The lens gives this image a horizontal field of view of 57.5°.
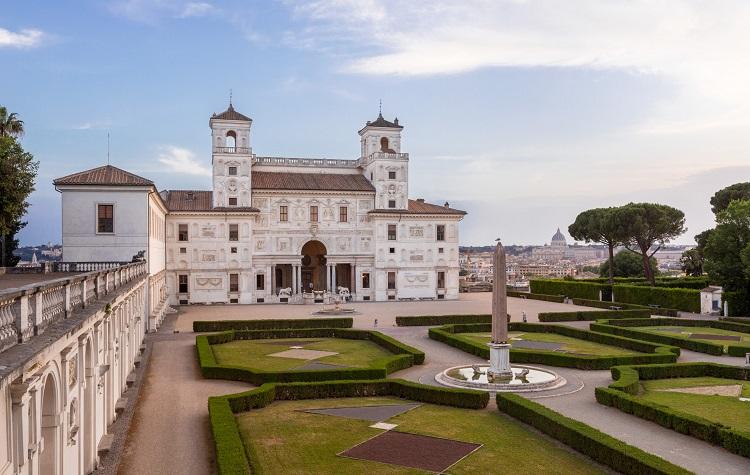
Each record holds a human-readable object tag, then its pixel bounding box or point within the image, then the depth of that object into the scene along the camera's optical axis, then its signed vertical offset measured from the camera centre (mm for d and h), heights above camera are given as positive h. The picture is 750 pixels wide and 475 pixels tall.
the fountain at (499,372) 24359 -4244
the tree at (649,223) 65938 +3186
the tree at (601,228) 66875 +2925
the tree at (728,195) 68875 +6178
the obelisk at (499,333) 25156 -2759
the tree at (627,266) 89750 -1249
